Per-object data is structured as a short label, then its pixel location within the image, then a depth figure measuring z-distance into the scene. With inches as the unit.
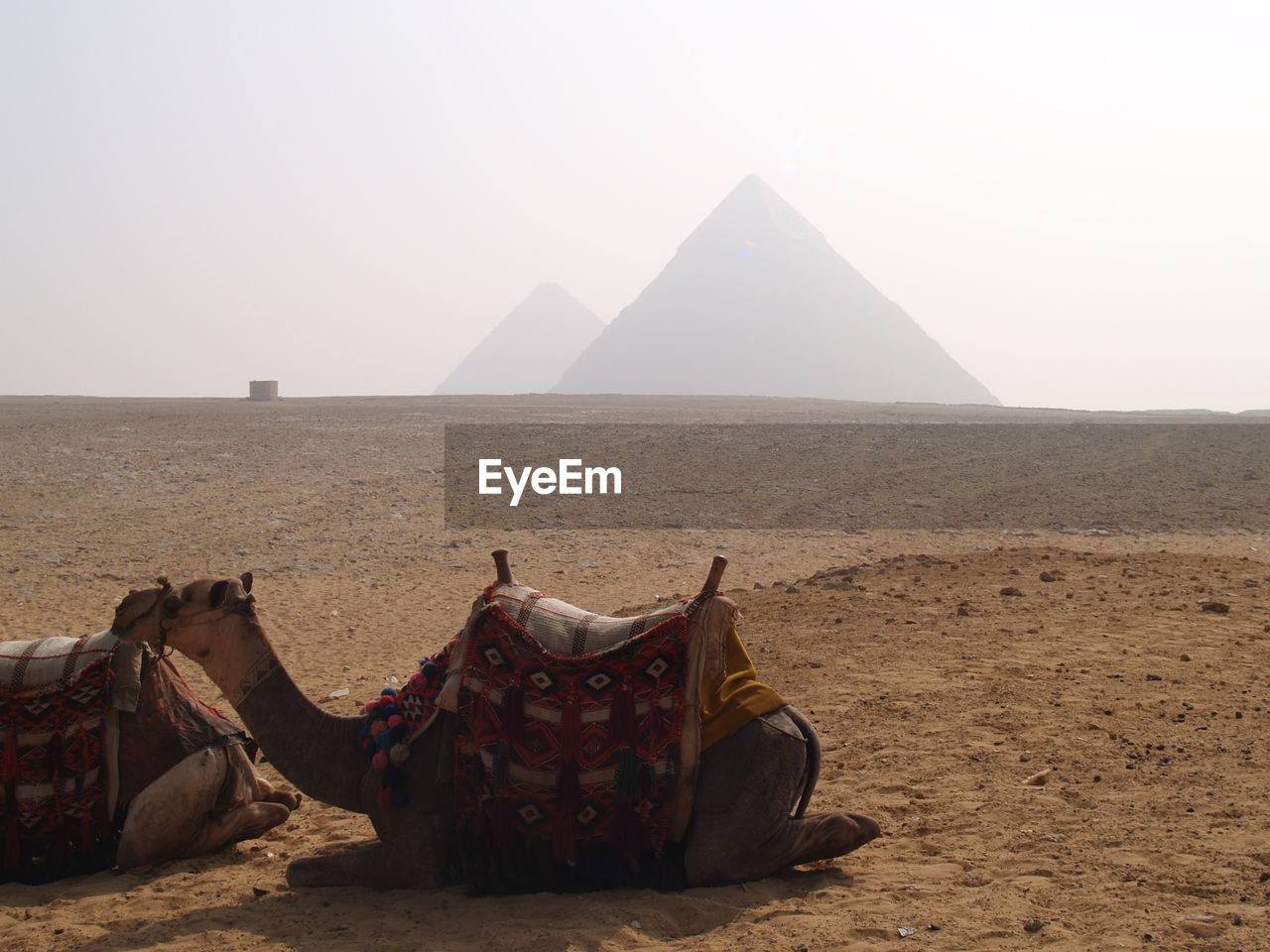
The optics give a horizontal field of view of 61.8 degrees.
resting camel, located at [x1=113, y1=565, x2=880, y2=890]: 178.1
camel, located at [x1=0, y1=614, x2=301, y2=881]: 194.7
